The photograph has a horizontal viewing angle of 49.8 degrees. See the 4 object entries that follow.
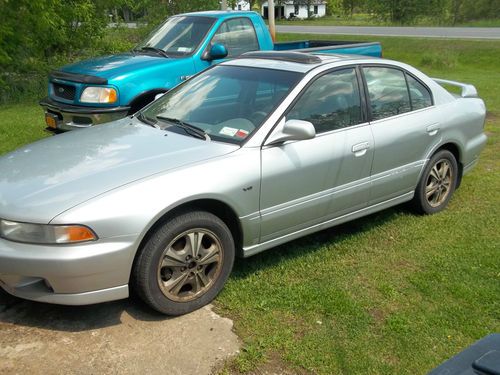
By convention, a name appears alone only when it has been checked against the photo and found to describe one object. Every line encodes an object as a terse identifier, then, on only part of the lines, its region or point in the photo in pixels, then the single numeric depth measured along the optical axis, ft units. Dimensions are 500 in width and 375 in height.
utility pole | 48.91
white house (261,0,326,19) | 227.40
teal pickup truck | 21.54
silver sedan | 10.02
